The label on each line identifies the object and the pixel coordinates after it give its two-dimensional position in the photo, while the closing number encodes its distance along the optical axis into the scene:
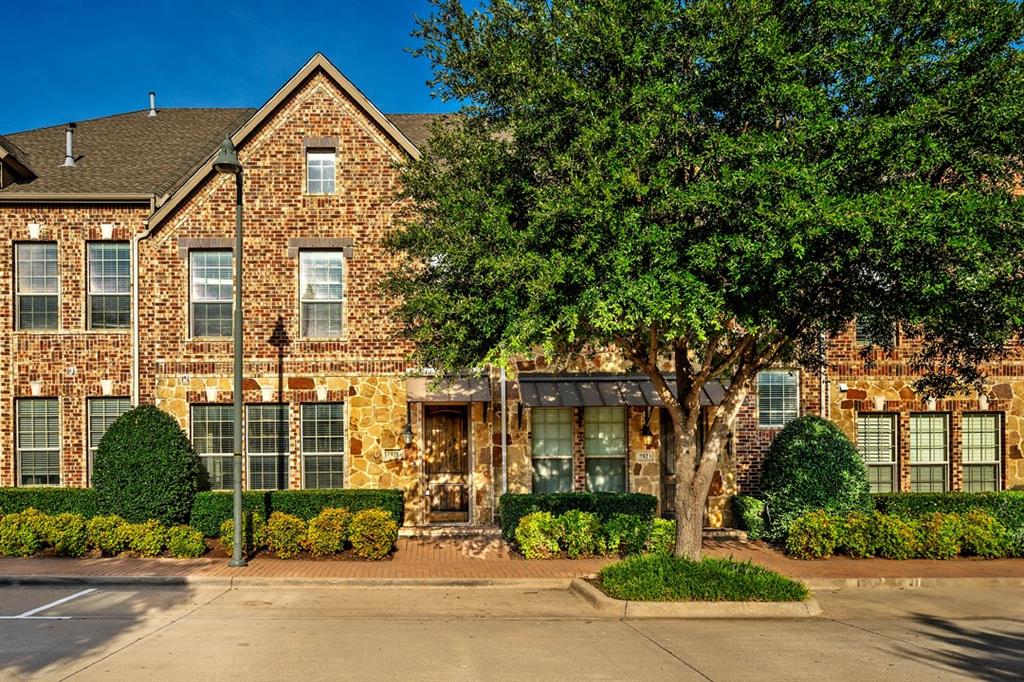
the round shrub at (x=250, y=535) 15.81
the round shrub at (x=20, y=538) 15.87
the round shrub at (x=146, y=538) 15.67
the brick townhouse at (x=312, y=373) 18.77
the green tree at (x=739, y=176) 10.47
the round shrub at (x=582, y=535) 16.17
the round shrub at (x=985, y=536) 16.42
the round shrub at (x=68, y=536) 15.73
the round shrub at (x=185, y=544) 15.61
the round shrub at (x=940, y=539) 16.27
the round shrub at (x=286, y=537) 15.76
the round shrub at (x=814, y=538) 16.03
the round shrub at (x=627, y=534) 16.19
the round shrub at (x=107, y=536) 15.82
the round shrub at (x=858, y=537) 16.08
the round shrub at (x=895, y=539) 16.08
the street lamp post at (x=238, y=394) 14.84
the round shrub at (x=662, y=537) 16.47
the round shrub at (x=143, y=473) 16.75
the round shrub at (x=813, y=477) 16.88
